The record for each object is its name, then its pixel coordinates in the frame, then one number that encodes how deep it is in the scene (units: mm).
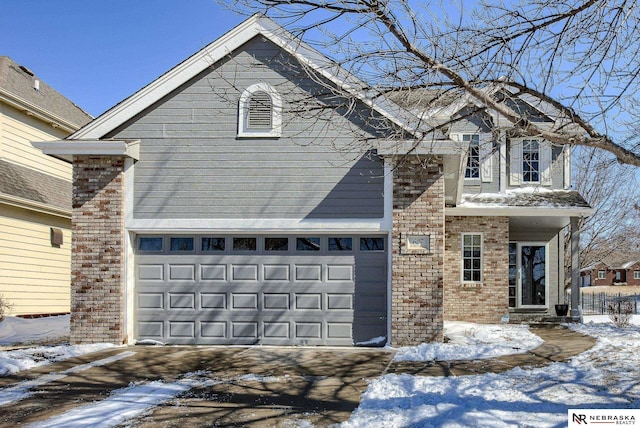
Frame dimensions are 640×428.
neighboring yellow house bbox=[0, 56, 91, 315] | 16188
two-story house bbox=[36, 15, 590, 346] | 11461
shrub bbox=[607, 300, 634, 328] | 14912
